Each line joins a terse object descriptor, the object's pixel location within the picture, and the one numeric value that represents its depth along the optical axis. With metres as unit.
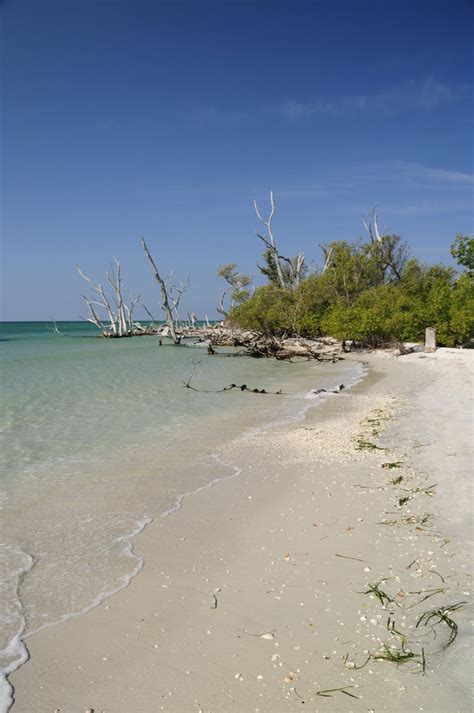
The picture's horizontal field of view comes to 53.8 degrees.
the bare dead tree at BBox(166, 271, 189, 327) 51.29
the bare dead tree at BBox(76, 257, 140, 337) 55.19
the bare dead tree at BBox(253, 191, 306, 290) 46.75
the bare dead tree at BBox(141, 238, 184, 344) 38.69
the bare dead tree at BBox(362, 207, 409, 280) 47.12
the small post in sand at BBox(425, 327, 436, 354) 28.32
